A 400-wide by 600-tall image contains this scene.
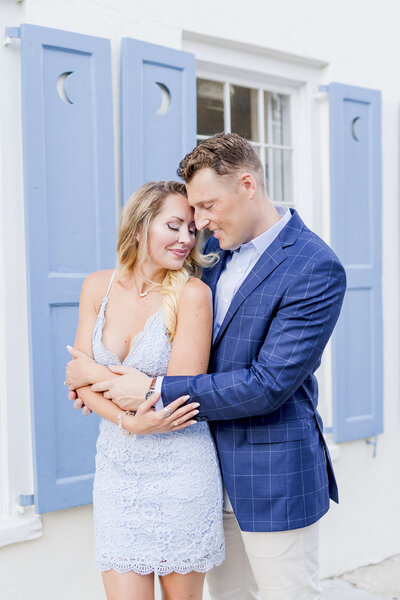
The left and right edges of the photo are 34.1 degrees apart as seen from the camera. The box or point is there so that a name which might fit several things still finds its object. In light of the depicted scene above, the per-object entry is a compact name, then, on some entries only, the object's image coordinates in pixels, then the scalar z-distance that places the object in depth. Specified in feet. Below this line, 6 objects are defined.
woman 6.54
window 11.80
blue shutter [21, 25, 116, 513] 9.05
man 6.34
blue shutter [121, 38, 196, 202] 9.85
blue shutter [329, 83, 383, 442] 12.35
